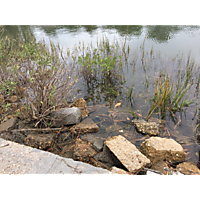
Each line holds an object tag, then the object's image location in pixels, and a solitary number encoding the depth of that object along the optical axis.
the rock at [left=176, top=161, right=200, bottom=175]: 2.44
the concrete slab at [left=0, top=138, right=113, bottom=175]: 1.86
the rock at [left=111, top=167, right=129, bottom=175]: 2.06
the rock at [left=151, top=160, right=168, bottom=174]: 2.51
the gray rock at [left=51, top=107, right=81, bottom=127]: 3.41
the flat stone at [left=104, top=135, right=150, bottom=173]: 2.35
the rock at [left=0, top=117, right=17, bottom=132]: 3.21
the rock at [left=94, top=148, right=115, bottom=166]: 2.65
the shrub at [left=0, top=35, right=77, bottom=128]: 3.07
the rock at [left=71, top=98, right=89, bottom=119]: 4.02
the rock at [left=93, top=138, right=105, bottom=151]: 2.97
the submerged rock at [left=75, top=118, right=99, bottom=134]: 3.39
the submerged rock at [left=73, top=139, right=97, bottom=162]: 2.73
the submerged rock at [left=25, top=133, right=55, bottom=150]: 2.93
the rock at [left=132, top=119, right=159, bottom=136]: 3.28
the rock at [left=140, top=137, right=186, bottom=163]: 2.63
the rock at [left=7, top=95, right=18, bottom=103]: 4.38
